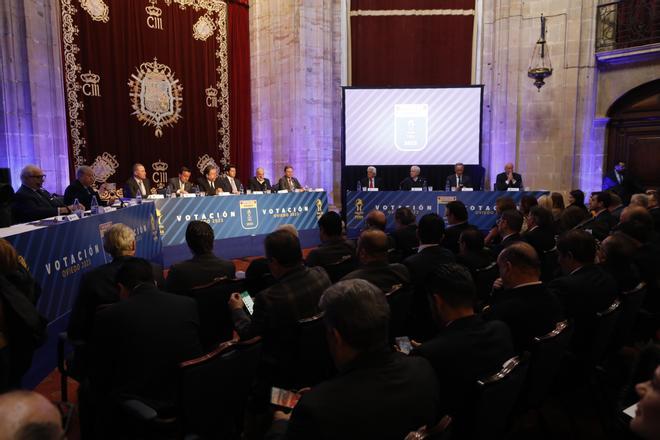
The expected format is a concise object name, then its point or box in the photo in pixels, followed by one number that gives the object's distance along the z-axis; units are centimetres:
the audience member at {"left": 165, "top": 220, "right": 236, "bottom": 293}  280
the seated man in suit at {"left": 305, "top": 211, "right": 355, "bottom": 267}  336
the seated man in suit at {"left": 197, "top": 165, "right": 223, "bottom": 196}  788
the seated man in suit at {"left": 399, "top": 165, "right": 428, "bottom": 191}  887
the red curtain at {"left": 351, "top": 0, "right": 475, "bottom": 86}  988
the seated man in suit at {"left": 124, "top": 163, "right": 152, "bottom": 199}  714
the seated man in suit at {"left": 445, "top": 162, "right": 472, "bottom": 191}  897
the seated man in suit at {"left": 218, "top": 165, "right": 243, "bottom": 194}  817
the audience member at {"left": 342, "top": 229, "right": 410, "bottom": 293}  271
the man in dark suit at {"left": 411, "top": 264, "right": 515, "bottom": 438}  165
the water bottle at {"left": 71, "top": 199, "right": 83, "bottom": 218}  437
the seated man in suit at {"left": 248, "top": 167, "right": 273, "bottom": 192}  840
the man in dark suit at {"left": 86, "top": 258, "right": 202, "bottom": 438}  191
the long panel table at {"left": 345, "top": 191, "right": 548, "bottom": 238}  822
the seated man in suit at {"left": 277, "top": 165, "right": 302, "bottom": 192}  842
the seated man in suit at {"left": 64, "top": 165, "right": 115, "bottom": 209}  563
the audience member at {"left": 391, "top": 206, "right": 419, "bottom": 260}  446
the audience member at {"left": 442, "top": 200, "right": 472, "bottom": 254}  445
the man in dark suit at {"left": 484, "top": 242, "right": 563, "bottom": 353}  221
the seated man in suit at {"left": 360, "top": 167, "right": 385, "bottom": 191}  884
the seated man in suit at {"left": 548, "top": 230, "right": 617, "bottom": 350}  261
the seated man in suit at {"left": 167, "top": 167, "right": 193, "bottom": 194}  769
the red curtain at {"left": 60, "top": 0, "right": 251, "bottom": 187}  734
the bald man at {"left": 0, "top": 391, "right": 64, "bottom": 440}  83
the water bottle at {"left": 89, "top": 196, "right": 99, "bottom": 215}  470
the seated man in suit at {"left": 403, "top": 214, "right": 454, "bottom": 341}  310
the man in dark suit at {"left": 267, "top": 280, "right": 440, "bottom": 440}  122
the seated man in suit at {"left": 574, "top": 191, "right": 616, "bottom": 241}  452
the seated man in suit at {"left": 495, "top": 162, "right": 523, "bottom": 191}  871
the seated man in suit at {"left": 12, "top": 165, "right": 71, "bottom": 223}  496
